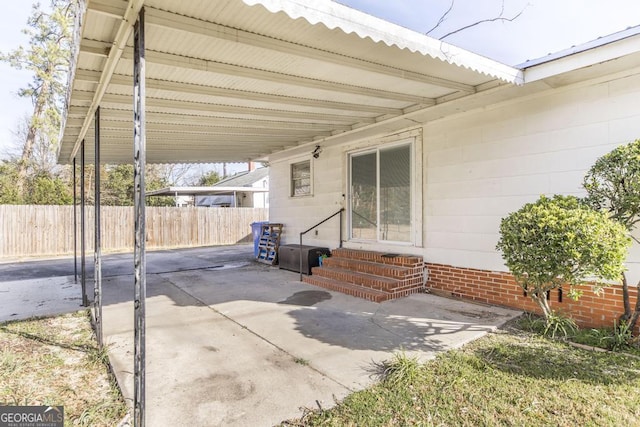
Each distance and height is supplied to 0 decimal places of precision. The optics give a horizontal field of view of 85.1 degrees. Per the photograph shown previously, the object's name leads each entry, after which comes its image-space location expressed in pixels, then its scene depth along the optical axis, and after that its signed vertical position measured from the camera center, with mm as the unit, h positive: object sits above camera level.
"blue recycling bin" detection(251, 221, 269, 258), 10430 -547
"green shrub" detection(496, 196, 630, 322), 3090 -305
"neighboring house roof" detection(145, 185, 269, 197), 17156 +1281
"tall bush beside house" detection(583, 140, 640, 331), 3408 +236
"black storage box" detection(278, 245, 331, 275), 7633 -971
